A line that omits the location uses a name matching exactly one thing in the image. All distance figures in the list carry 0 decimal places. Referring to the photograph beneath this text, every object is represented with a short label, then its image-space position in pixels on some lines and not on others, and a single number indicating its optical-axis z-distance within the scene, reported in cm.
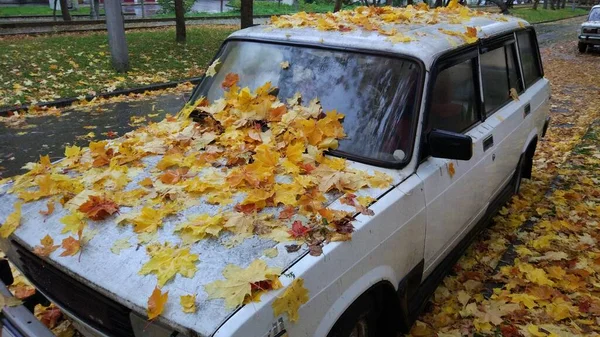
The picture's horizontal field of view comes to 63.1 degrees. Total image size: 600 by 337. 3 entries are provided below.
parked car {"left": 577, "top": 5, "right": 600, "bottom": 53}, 1832
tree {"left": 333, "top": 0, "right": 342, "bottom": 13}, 2088
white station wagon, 204
